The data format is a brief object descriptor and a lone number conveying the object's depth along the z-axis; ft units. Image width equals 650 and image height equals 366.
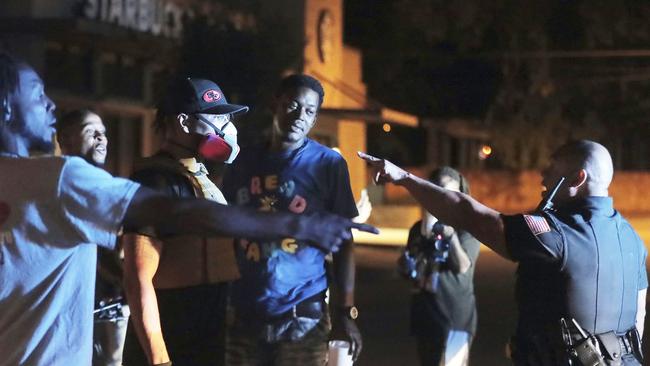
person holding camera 20.24
